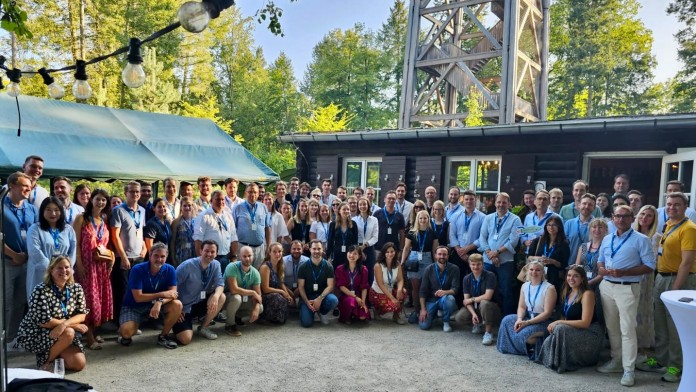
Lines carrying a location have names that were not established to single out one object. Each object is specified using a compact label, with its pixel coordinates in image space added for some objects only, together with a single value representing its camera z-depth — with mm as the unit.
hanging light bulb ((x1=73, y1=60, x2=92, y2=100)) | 4145
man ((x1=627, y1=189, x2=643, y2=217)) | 5820
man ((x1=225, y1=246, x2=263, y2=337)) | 5719
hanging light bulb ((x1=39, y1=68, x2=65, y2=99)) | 6027
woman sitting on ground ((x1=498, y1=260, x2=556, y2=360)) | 5074
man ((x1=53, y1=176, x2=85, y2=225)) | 5156
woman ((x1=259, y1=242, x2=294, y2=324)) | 6113
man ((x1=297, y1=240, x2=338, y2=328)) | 6199
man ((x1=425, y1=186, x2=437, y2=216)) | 7434
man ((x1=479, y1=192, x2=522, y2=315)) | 6078
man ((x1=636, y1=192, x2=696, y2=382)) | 4445
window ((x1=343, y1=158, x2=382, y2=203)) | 12352
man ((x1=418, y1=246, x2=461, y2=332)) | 6176
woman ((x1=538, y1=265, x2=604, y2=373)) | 4746
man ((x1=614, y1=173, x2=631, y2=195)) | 6477
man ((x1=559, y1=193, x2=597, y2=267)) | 5711
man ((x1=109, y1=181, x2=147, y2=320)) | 5355
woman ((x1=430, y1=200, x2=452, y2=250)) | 6844
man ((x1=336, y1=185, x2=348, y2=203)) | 8742
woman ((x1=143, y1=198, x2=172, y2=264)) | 5773
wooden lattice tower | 13320
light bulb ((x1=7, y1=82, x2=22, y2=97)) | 5967
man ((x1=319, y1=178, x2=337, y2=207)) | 8594
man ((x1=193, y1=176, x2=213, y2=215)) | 6629
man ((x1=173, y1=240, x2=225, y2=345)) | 5480
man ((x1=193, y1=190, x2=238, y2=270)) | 5949
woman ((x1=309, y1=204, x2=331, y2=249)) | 7125
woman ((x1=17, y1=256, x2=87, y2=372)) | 4188
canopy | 8789
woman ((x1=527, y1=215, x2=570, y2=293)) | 5605
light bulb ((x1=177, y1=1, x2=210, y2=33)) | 2432
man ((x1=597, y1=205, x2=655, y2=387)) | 4492
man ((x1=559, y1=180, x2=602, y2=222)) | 6055
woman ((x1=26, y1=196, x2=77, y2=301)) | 4535
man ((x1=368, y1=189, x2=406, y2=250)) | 7359
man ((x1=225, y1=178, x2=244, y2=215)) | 7035
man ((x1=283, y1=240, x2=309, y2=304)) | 6605
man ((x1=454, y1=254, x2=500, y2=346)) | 5816
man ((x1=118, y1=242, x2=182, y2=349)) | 5066
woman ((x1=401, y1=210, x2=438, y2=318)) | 6727
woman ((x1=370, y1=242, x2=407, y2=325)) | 6477
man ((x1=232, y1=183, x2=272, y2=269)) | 6633
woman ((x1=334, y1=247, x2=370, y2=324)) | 6273
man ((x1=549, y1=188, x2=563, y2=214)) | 6250
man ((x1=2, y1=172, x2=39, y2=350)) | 4617
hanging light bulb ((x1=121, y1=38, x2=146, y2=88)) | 3240
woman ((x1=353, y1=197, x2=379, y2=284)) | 7066
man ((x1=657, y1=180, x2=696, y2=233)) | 5230
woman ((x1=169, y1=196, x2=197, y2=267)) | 6012
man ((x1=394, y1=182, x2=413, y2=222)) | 7895
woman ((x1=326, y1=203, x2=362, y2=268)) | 6832
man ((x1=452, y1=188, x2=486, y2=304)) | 6660
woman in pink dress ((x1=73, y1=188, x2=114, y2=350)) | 4953
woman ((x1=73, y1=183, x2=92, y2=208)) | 5777
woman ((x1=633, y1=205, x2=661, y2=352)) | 4926
